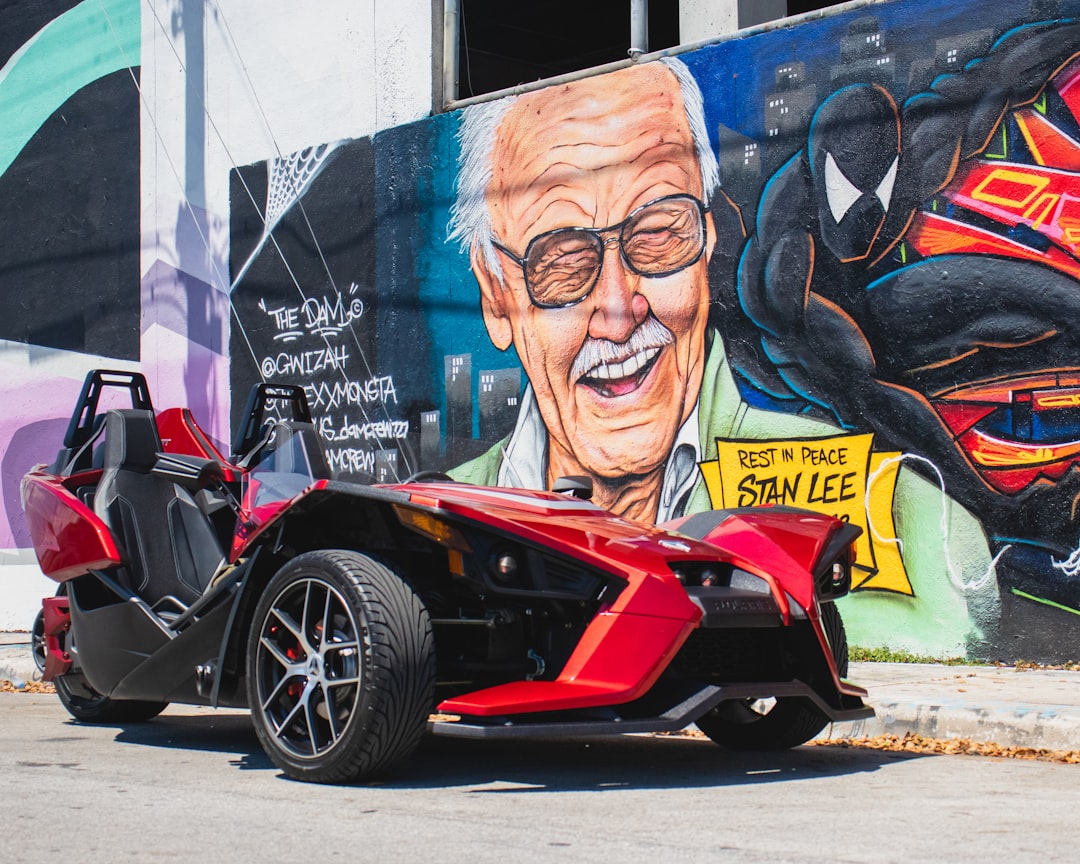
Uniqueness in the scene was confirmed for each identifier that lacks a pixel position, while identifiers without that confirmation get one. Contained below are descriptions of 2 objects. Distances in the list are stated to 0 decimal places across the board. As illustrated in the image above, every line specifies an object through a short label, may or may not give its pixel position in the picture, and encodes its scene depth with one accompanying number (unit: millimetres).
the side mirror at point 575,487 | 6055
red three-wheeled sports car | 4711
